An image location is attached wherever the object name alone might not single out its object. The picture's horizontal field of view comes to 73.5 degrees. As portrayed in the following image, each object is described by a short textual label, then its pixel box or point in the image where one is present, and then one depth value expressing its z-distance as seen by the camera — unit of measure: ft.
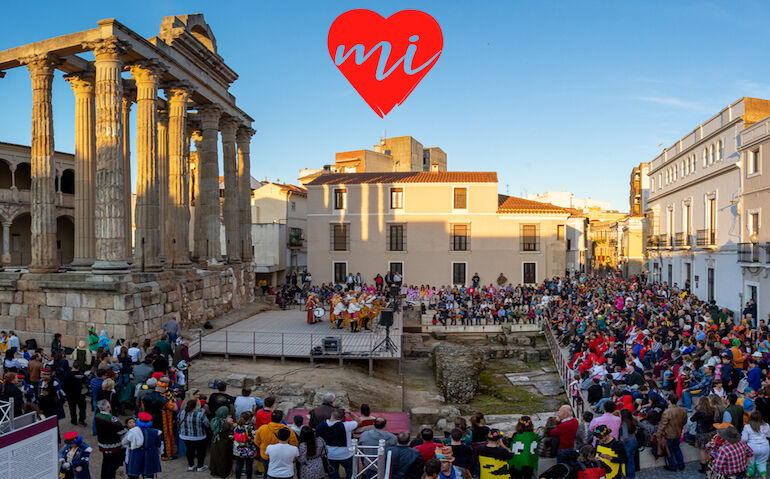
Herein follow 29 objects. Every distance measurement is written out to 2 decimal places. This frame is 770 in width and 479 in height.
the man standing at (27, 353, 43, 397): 33.22
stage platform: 52.85
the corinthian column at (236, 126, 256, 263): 84.64
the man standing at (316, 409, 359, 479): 23.93
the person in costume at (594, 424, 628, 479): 22.97
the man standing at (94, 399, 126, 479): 23.80
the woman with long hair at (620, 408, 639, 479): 25.18
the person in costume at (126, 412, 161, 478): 23.61
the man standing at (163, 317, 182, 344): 47.91
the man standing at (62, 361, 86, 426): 31.83
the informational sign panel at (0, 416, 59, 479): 18.30
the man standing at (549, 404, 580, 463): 24.68
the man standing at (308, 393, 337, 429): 24.74
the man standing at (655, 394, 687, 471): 26.71
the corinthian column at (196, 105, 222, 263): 73.31
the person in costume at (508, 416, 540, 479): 22.74
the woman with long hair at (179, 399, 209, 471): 26.13
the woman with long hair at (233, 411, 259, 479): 24.49
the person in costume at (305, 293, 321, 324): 71.38
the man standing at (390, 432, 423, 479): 20.49
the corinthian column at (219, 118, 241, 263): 79.71
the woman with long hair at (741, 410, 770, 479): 23.97
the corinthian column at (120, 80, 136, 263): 54.75
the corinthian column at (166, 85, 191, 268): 64.64
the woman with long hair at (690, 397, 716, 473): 26.50
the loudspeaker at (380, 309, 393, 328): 55.77
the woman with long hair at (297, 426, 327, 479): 22.34
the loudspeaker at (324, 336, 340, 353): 52.80
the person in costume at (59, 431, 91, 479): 21.77
